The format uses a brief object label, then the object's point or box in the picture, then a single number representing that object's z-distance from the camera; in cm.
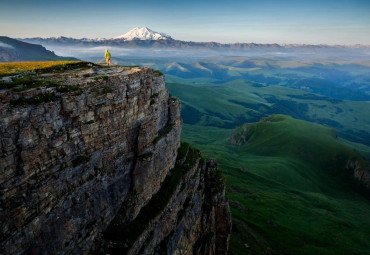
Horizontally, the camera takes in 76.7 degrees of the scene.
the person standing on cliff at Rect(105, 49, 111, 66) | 4411
